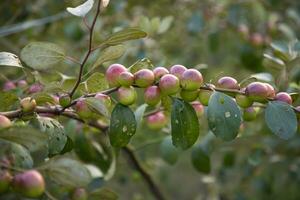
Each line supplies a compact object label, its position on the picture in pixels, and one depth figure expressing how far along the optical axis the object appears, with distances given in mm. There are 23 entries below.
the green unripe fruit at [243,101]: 1036
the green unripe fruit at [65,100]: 1028
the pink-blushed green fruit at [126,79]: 1008
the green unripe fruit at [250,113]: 1086
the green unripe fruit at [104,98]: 1018
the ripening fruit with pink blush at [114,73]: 1017
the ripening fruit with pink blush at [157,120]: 1221
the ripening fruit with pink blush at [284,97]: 1038
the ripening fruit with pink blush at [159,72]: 1024
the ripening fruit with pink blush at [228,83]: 1038
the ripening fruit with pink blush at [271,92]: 1028
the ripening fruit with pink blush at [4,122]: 946
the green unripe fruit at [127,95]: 1016
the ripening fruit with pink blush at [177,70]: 1022
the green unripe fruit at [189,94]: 1026
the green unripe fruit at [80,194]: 1075
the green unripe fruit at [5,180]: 961
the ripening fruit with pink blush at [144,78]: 1006
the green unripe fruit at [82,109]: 1023
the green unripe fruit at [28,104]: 1006
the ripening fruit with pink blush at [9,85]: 1173
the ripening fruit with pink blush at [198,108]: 1150
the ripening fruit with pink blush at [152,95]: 1019
